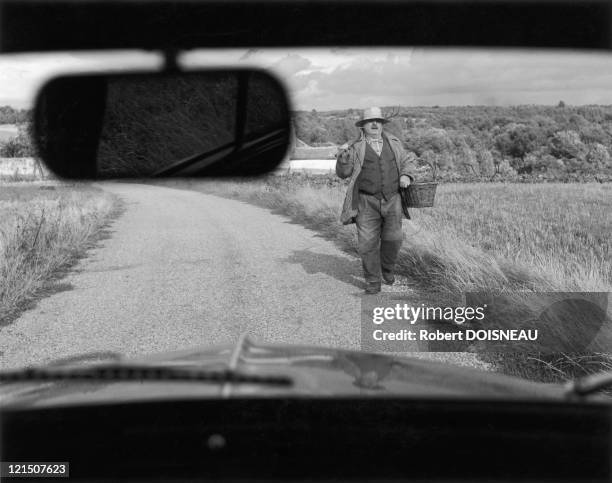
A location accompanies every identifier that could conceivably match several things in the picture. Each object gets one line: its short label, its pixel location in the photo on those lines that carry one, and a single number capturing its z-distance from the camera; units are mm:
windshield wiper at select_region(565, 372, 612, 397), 1992
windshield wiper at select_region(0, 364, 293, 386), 1901
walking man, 7898
